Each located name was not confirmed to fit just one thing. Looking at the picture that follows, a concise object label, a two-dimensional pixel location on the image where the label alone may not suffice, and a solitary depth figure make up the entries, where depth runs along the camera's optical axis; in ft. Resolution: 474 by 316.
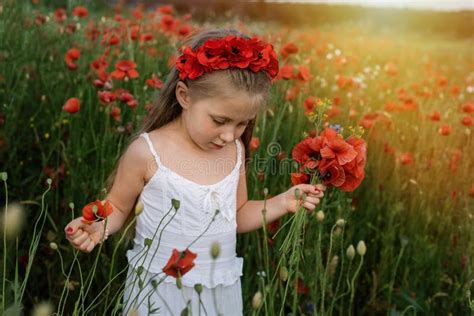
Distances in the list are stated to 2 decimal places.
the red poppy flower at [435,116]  8.54
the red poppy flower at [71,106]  7.12
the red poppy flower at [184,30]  10.17
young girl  5.12
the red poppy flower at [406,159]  8.01
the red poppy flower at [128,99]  7.28
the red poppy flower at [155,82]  7.51
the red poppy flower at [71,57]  8.39
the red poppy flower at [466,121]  8.23
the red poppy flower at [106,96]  7.08
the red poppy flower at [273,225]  5.75
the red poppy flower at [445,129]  8.29
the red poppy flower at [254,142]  6.73
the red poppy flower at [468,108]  8.70
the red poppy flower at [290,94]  8.26
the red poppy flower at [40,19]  9.88
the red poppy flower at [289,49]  8.89
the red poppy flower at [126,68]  7.77
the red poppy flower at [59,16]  11.43
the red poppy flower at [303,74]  8.05
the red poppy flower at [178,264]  3.70
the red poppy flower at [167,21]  11.30
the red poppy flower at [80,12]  11.05
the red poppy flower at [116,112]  7.32
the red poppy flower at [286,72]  7.82
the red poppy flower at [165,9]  12.11
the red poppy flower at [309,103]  7.75
